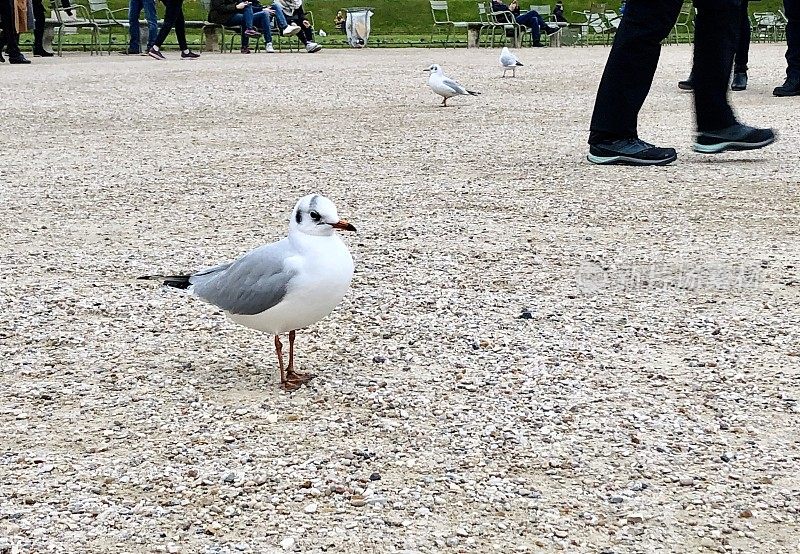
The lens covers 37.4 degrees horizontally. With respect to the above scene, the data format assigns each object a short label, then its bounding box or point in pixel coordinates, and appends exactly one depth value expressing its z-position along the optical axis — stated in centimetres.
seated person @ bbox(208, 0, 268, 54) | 2244
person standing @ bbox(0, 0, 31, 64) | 1594
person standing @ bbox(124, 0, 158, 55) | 1931
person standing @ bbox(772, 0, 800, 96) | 1074
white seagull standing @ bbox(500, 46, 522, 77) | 1549
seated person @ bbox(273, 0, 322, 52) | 2298
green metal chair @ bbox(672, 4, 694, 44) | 3450
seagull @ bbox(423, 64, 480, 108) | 1124
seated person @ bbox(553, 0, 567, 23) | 3306
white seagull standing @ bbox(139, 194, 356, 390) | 306
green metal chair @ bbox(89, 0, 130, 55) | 2197
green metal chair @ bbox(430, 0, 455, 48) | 3125
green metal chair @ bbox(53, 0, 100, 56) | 2094
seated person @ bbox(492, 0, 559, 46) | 2844
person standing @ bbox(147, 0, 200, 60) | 1911
